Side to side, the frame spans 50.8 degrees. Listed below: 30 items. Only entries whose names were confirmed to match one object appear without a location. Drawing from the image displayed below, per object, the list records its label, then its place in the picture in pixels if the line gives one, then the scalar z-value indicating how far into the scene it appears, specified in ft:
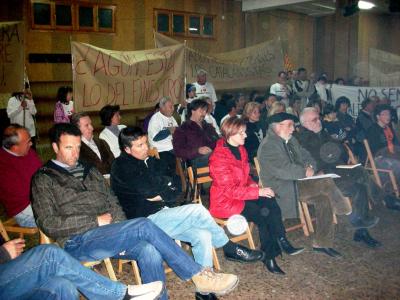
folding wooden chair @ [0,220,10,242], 12.12
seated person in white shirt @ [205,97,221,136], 23.32
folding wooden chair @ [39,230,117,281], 10.53
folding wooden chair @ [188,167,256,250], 15.48
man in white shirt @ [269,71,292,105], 33.42
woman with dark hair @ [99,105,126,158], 17.29
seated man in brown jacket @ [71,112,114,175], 15.23
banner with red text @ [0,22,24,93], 19.66
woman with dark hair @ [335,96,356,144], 24.73
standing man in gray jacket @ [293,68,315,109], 36.15
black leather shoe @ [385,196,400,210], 19.34
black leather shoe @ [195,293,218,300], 10.98
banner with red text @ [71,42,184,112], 20.42
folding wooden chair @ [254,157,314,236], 16.07
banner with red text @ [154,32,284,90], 28.91
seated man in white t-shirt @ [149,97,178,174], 20.66
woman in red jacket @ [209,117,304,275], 13.39
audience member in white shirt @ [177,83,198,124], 28.40
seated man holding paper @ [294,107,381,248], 16.01
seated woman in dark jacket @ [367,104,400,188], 20.99
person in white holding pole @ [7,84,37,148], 26.45
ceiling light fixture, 40.00
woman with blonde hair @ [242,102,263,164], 21.63
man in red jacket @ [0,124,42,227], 12.98
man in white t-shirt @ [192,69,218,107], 29.22
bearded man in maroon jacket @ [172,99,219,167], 19.70
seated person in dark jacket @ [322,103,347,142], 22.11
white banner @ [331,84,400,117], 33.12
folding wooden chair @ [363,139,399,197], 20.53
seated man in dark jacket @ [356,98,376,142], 23.35
